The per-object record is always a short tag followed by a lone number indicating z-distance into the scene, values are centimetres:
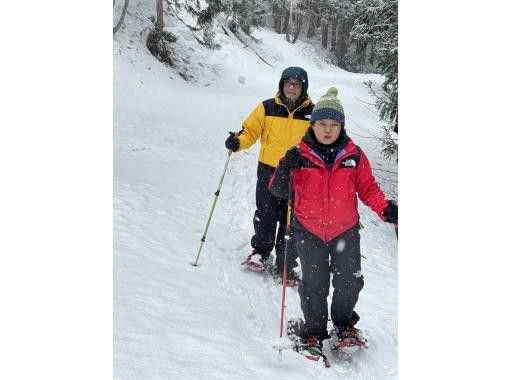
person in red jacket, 300
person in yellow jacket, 396
